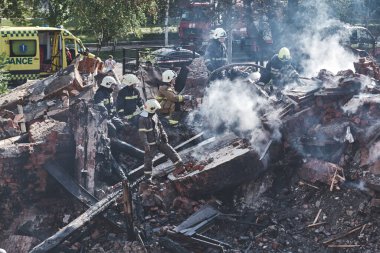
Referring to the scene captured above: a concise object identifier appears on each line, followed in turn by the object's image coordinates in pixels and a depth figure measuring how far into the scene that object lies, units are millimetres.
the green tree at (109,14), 23344
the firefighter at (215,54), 14859
